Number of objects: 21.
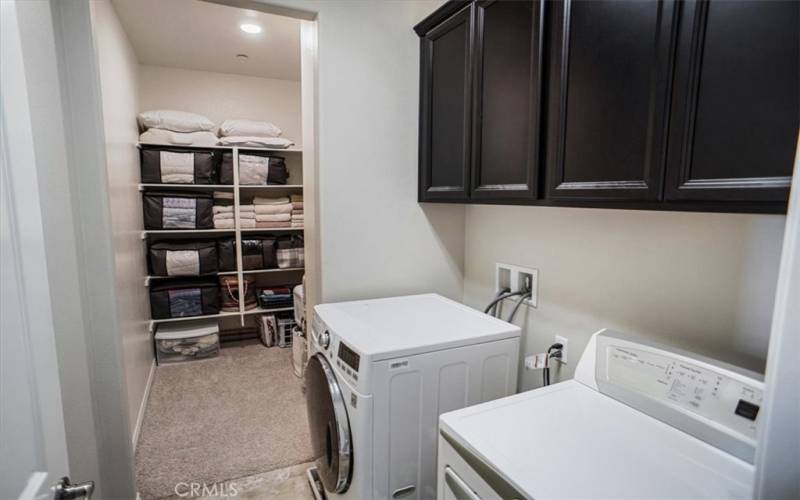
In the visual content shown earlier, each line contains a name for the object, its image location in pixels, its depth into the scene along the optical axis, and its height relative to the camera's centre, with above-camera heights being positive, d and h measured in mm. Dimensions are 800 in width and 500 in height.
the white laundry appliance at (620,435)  806 -566
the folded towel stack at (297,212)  3742 -95
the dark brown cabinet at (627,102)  727 +254
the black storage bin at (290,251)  3695 -471
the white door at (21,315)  617 -200
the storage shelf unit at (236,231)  3322 -263
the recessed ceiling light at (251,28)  2653 +1196
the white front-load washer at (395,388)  1244 -638
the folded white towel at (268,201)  3637 +9
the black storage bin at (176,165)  3156 +300
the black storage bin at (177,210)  3203 -74
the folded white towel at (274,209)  3621 -66
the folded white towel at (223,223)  3496 -198
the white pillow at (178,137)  3111 +526
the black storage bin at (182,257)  3264 -478
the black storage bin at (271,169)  3449 +296
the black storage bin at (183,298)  3283 -831
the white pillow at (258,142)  3428 +536
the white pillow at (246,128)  3436 +650
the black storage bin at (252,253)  3529 -471
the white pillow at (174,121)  3117 +658
